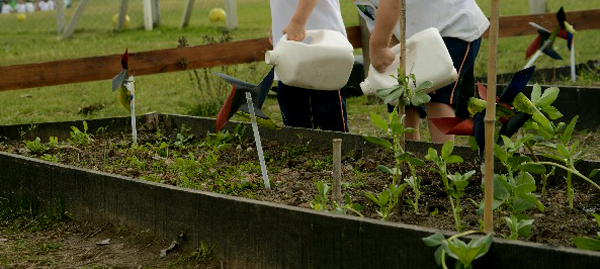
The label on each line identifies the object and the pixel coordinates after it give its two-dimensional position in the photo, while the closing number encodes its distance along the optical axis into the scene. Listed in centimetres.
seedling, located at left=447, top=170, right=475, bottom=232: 280
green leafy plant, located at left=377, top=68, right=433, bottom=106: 299
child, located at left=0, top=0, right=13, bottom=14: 2753
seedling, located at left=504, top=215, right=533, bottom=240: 263
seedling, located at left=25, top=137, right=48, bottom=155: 464
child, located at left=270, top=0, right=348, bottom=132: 459
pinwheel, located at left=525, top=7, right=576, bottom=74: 655
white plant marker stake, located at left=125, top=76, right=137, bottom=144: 480
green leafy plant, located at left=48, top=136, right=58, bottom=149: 475
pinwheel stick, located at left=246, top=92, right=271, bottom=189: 364
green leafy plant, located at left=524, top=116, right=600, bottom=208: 302
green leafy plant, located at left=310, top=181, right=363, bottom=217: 297
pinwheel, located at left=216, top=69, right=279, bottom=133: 362
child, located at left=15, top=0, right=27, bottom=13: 2794
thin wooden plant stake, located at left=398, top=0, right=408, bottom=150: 297
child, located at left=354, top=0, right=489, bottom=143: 427
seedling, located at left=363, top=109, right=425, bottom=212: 285
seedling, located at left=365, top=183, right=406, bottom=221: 289
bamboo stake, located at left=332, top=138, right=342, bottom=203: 304
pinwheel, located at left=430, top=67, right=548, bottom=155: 277
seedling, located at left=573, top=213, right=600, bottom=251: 246
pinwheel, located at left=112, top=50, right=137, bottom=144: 475
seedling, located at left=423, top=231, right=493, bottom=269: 235
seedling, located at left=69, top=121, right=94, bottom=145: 490
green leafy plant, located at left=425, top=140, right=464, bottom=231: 282
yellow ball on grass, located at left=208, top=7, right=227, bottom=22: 1725
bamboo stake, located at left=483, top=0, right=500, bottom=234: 241
